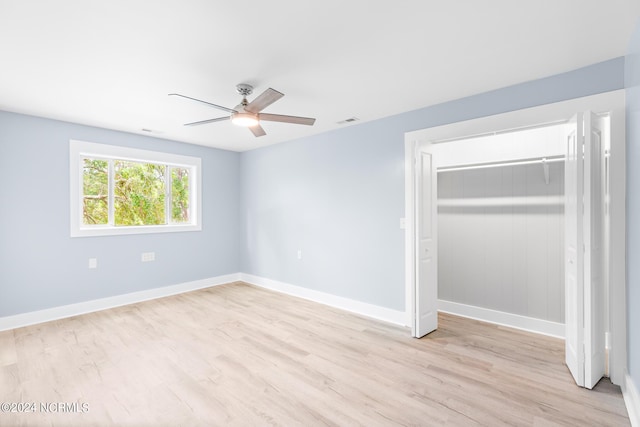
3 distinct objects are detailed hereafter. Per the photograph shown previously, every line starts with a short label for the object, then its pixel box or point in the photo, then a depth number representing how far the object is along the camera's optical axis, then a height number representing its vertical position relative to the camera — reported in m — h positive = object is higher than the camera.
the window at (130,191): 4.06 +0.37
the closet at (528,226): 2.25 -0.14
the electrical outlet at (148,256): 4.60 -0.64
